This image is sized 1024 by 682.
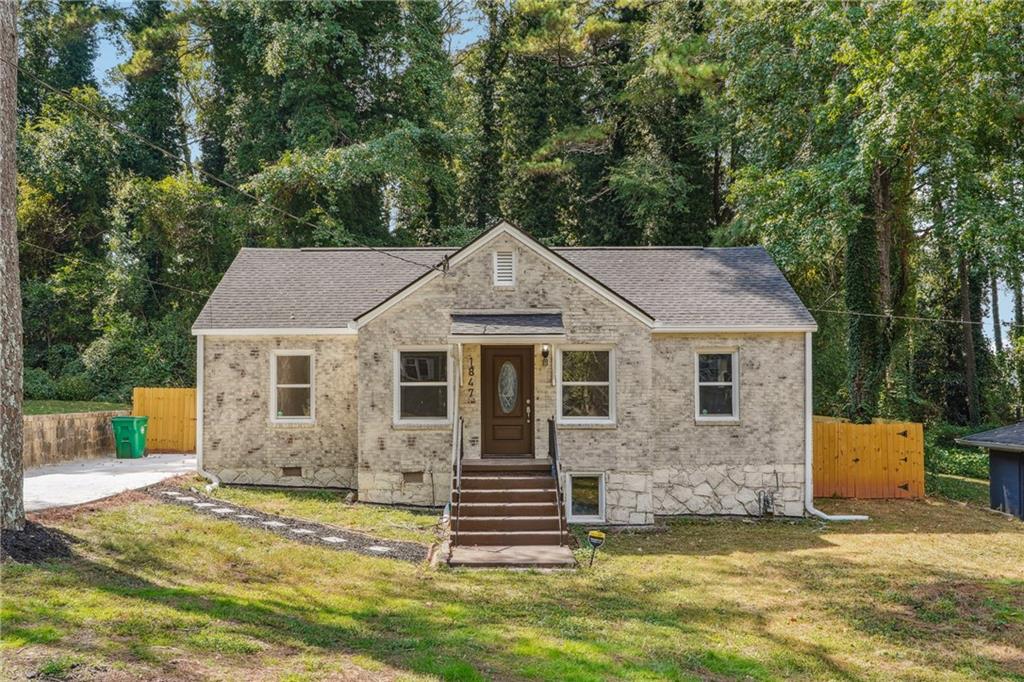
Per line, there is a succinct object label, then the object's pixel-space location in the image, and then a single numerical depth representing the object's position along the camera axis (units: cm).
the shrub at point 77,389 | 2758
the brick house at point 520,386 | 1470
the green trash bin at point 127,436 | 1923
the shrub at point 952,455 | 2156
